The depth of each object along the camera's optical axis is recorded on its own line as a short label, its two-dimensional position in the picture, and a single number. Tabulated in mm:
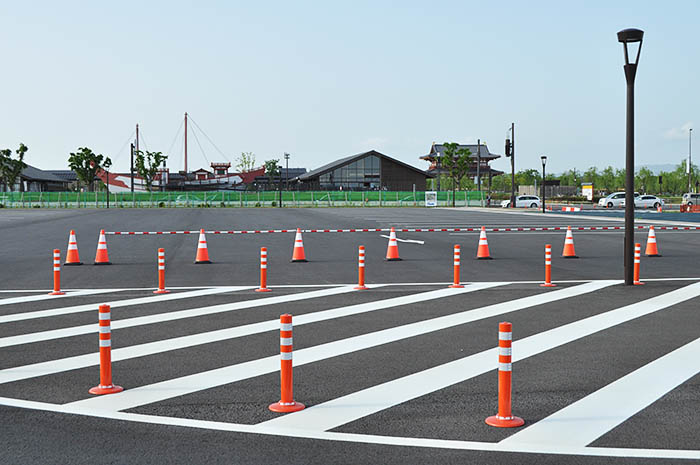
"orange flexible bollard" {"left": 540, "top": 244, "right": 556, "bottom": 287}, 12898
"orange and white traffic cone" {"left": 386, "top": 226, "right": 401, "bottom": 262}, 18312
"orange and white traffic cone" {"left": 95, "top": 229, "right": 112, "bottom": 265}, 17603
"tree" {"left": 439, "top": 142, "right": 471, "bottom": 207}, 97688
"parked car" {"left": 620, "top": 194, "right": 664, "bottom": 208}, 64312
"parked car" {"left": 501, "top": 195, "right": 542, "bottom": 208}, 69500
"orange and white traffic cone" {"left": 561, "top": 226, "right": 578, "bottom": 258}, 18703
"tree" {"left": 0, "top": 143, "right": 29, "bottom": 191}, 94250
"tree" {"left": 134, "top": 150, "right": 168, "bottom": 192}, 117062
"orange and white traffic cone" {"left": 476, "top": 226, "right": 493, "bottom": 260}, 18605
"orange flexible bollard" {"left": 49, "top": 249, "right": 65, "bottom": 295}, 12359
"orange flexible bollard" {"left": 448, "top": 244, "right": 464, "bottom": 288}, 13070
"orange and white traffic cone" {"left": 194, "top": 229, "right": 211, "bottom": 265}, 17906
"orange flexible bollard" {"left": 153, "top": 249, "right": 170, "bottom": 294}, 12539
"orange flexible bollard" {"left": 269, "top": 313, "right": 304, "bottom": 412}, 5621
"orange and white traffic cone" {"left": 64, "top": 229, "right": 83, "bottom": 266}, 17438
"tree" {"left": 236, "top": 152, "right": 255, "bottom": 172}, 159000
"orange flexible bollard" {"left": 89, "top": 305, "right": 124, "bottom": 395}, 6148
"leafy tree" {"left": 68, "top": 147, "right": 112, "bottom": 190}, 102875
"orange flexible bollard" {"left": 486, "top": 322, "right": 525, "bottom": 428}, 5160
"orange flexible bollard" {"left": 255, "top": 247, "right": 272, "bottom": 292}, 12583
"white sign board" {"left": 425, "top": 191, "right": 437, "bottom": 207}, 79625
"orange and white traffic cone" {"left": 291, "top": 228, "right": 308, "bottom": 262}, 18141
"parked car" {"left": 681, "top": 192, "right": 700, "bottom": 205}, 74038
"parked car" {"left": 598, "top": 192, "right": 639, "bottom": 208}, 66250
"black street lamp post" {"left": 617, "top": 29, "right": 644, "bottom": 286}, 12898
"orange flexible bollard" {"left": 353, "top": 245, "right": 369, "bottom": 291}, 13008
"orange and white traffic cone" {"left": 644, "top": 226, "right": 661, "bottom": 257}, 19188
